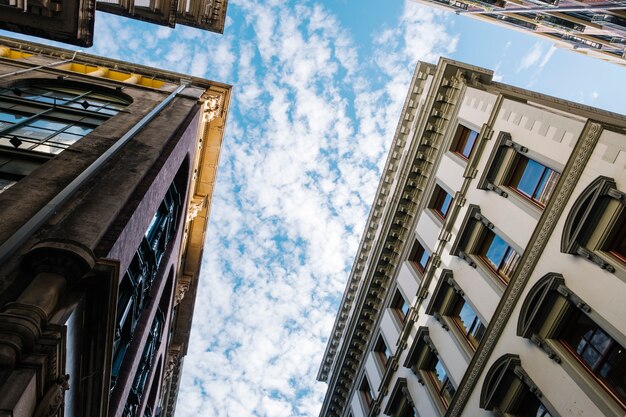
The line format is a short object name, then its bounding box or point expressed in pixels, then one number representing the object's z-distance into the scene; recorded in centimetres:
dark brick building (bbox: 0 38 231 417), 680
